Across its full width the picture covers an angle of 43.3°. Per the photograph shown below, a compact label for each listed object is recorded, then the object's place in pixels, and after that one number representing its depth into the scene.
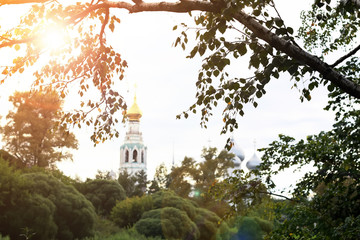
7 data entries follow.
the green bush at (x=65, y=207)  17.62
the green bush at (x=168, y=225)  19.80
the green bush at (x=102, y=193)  26.47
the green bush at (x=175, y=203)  22.42
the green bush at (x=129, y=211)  22.44
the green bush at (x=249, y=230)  27.17
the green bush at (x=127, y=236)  17.78
